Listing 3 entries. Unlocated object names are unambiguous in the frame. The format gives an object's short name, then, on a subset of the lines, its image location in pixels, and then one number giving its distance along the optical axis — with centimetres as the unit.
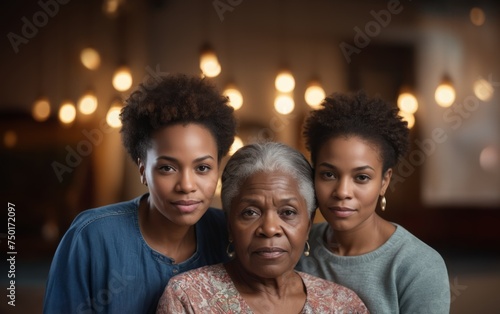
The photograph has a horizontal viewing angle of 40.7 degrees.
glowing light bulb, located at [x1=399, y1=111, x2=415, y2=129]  715
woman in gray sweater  241
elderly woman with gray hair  224
